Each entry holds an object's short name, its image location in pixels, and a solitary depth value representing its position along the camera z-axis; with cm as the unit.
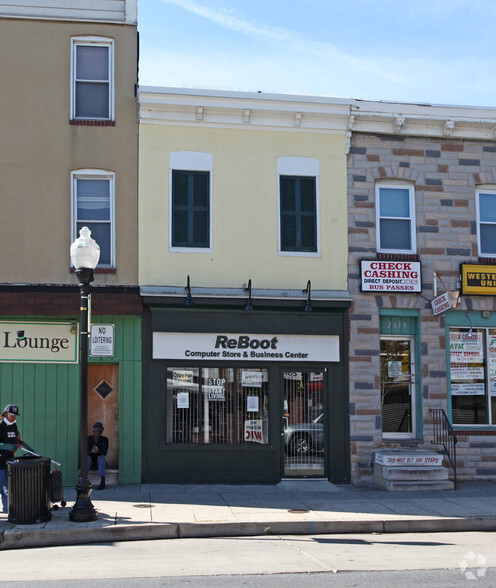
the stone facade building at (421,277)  1515
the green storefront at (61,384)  1402
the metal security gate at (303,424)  1477
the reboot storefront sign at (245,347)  1447
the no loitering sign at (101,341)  1423
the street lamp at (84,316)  1087
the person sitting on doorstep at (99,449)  1362
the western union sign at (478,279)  1546
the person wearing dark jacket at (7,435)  1192
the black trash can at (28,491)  1053
